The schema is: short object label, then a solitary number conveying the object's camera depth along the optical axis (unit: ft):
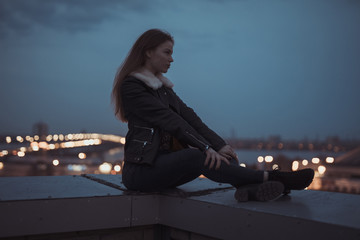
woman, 7.22
